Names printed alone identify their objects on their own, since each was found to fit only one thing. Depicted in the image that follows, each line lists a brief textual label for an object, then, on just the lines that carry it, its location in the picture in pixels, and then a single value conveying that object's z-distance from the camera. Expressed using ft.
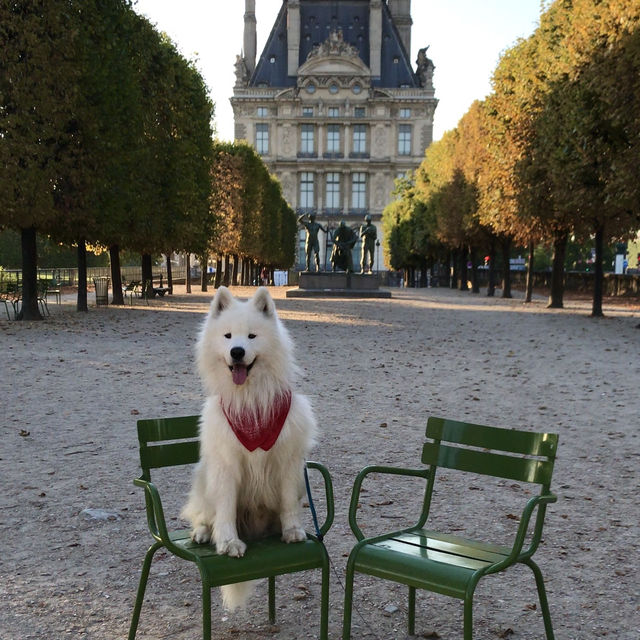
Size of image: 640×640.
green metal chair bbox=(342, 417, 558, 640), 11.29
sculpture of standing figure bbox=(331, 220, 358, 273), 152.15
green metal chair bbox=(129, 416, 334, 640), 11.18
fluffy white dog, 11.71
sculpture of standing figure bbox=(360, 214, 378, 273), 151.12
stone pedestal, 150.10
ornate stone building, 379.14
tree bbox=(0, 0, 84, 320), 70.08
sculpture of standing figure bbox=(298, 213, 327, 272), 153.48
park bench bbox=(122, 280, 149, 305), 123.95
